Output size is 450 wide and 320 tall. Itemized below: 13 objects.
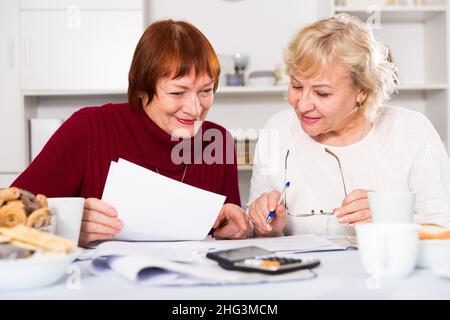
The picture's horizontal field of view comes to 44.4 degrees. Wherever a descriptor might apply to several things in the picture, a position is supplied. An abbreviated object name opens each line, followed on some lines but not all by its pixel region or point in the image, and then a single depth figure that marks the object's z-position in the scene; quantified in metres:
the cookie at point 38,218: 0.88
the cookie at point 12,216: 0.88
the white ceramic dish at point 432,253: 0.88
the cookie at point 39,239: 0.79
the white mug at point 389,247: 0.80
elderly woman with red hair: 1.51
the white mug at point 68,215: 1.04
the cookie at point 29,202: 0.92
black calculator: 0.80
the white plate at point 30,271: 0.74
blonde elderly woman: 1.58
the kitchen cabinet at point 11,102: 3.21
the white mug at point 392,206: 1.04
